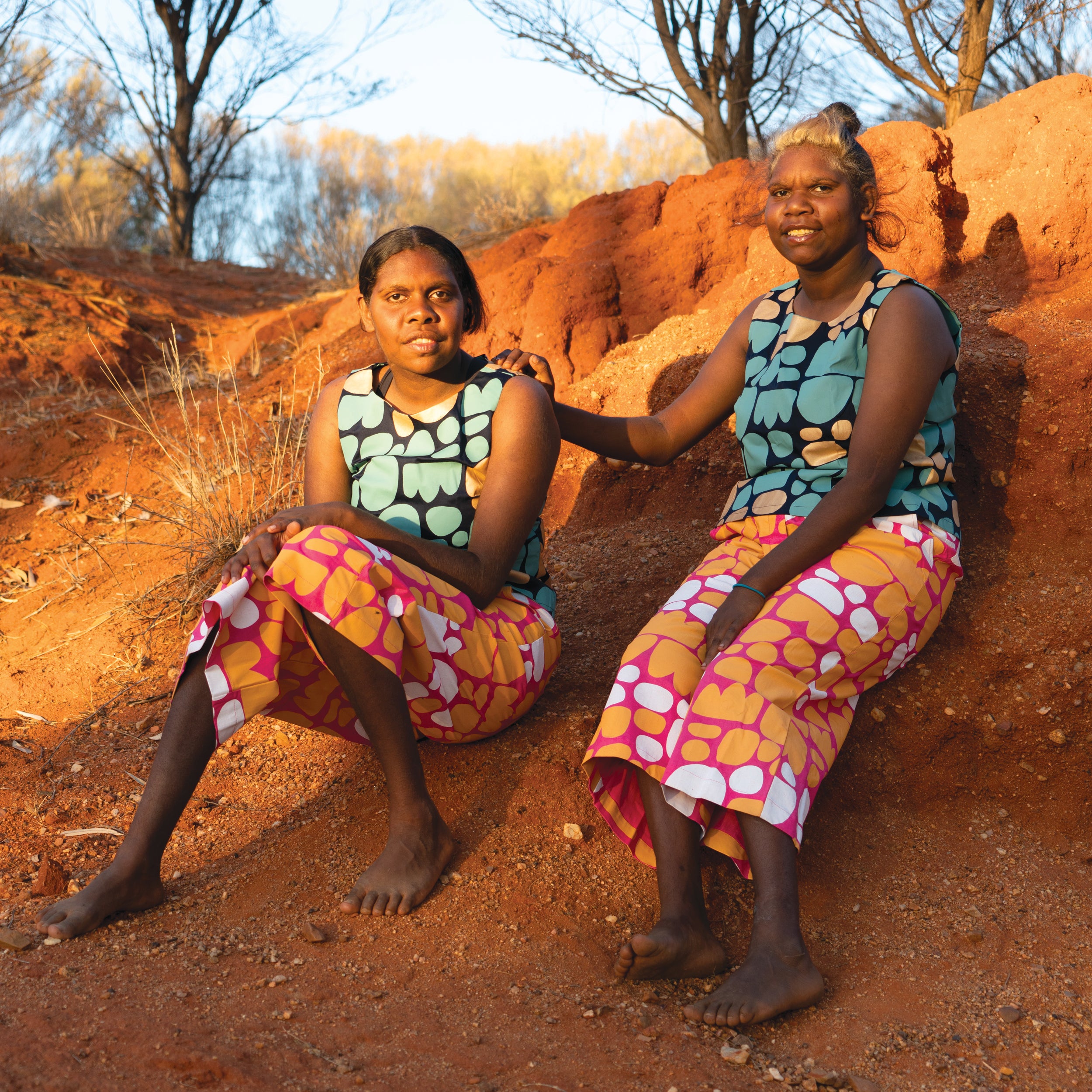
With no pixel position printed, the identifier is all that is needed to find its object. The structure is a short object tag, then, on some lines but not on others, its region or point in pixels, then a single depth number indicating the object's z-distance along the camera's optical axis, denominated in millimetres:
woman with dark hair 2039
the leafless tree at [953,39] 6000
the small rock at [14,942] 1951
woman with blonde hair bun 1982
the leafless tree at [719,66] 7176
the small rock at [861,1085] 1708
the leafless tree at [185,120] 11148
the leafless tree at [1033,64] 7953
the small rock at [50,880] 2225
